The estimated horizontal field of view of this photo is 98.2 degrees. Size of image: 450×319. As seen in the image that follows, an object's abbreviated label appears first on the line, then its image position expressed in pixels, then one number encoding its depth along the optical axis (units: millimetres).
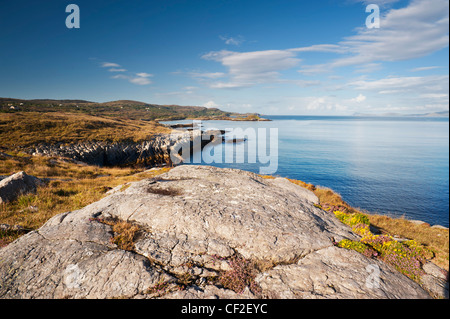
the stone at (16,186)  12852
